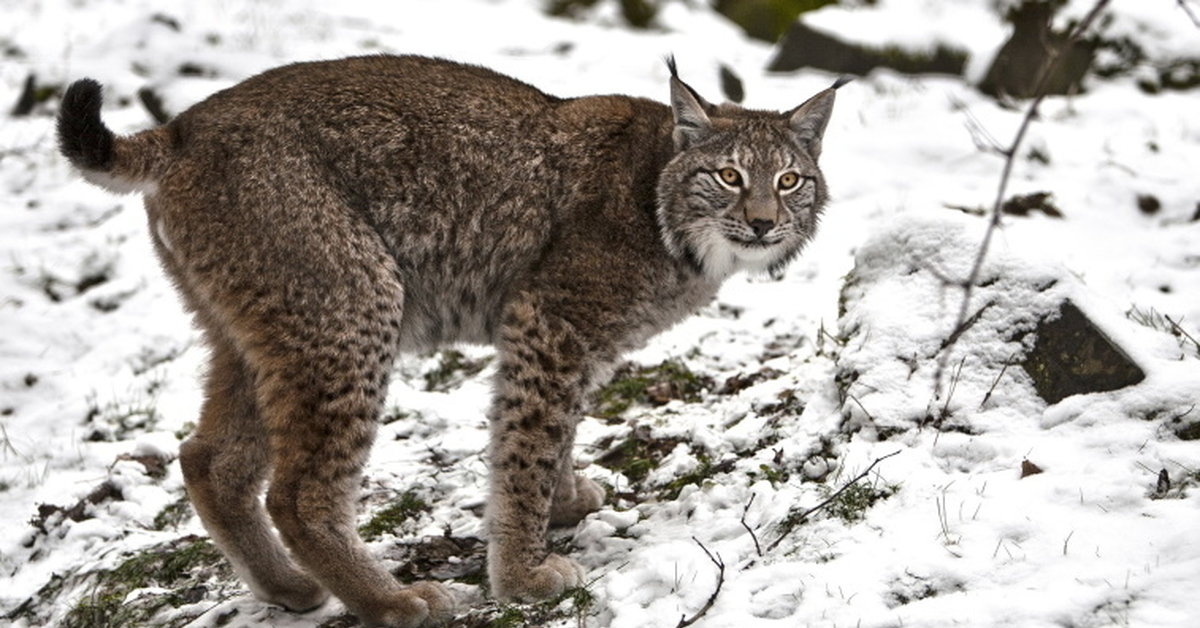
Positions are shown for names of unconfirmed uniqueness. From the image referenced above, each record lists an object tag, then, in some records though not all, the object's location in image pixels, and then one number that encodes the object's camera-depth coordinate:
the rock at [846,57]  20.22
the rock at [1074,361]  8.97
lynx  8.59
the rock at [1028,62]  18.23
